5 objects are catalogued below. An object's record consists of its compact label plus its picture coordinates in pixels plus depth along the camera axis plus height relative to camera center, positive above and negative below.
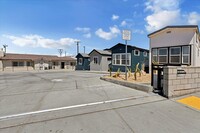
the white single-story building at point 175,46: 11.48 +1.79
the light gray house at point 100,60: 24.31 +1.02
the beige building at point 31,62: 29.55 +0.80
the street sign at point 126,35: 8.68 +1.92
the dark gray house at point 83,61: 29.48 +0.95
